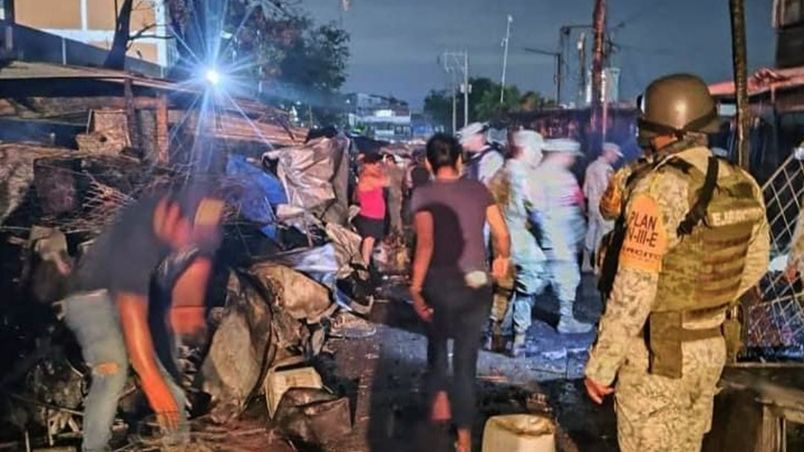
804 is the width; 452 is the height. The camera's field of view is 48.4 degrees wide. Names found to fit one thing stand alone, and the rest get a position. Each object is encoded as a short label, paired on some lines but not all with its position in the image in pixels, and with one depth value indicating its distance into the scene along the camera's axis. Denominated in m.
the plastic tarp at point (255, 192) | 10.34
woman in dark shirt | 5.21
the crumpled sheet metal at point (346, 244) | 10.59
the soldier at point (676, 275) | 3.03
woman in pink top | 11.65
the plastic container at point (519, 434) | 4.05
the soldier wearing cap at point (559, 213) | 8.21
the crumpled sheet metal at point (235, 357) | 5.98
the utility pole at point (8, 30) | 12.18
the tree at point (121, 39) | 17.23
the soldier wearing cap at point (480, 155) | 8.39
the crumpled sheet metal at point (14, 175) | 7.87
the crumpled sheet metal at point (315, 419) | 5.62
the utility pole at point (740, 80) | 4.90
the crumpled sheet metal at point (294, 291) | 7.90
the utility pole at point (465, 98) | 56.24
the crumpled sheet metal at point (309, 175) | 12.19
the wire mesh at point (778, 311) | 6.15
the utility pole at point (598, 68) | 20.59
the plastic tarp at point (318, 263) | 8.67
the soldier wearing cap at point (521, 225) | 8.01
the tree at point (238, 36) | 22.45
